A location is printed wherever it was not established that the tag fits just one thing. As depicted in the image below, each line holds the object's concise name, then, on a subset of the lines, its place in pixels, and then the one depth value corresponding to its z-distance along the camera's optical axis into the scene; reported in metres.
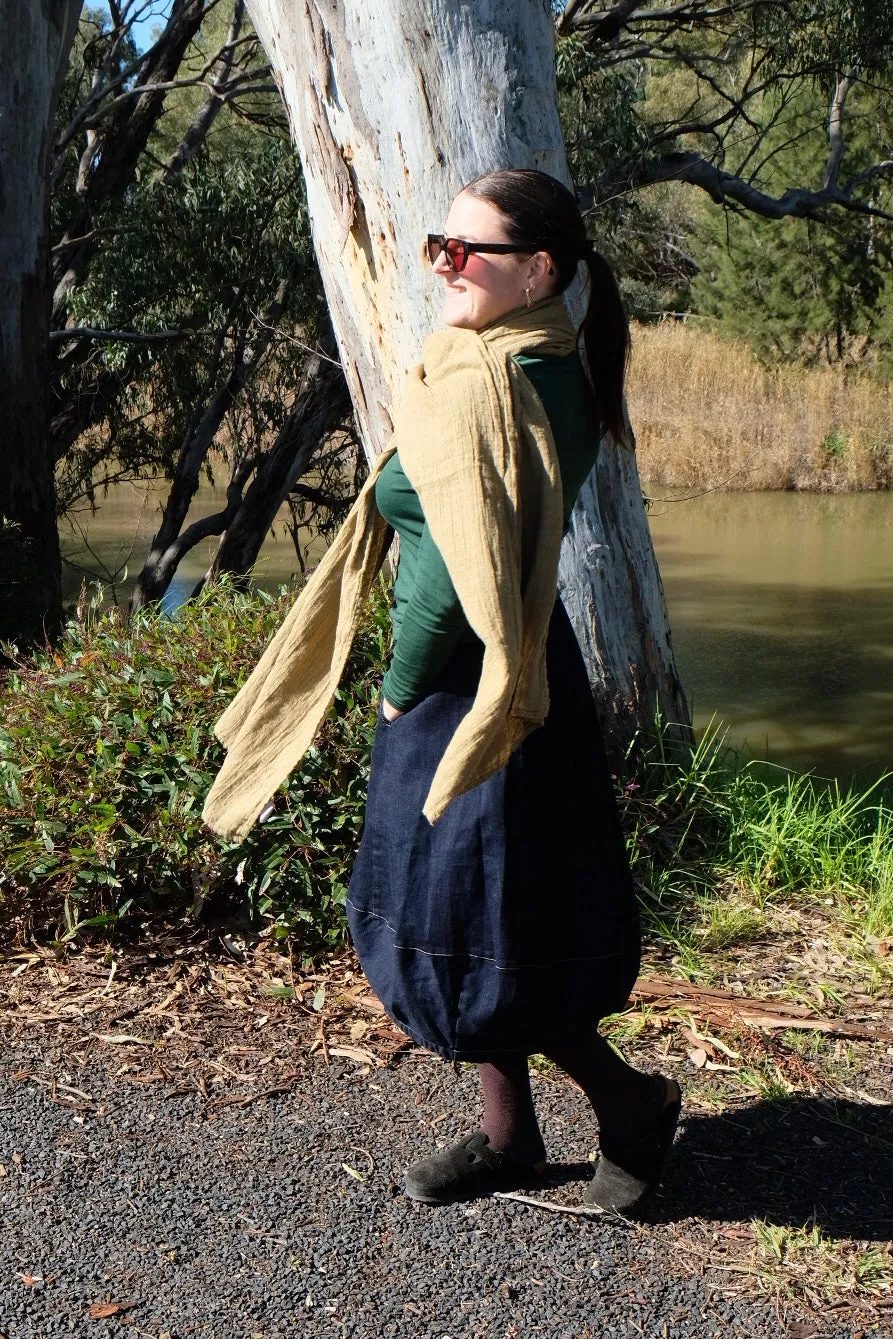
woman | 2.23
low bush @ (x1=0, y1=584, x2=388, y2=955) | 3.82
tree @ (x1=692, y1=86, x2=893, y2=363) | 24.50
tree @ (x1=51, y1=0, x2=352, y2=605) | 9.02
